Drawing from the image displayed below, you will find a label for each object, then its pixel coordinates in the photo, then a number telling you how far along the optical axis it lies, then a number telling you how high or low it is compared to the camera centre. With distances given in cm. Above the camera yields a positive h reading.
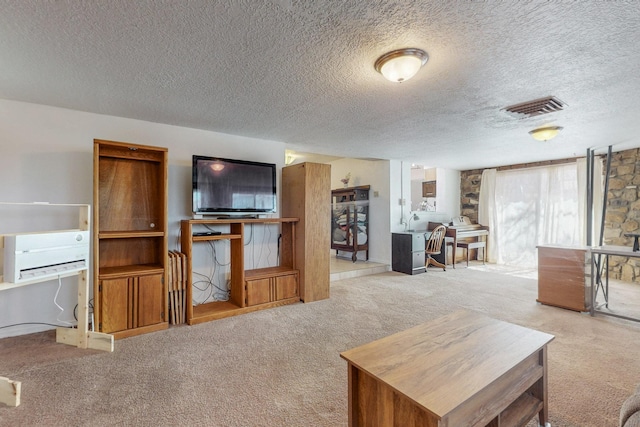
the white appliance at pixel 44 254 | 184 -29
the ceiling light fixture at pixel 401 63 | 174 +96
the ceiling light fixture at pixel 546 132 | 328 +95
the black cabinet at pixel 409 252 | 507 -73
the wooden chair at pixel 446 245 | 565 -66
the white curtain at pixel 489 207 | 624 +14
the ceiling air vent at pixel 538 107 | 250 +100
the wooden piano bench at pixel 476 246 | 577 -68
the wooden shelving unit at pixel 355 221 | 586 -16
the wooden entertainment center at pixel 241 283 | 296 -83
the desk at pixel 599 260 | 291 -59
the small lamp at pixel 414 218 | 582 -10
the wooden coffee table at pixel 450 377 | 111 -71
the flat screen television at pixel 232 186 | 312 +33
